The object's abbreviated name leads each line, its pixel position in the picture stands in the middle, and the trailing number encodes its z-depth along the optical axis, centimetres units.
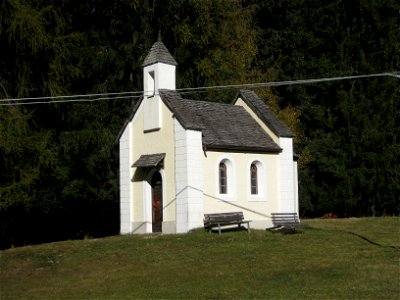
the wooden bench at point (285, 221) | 2919
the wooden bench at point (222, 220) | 2752
